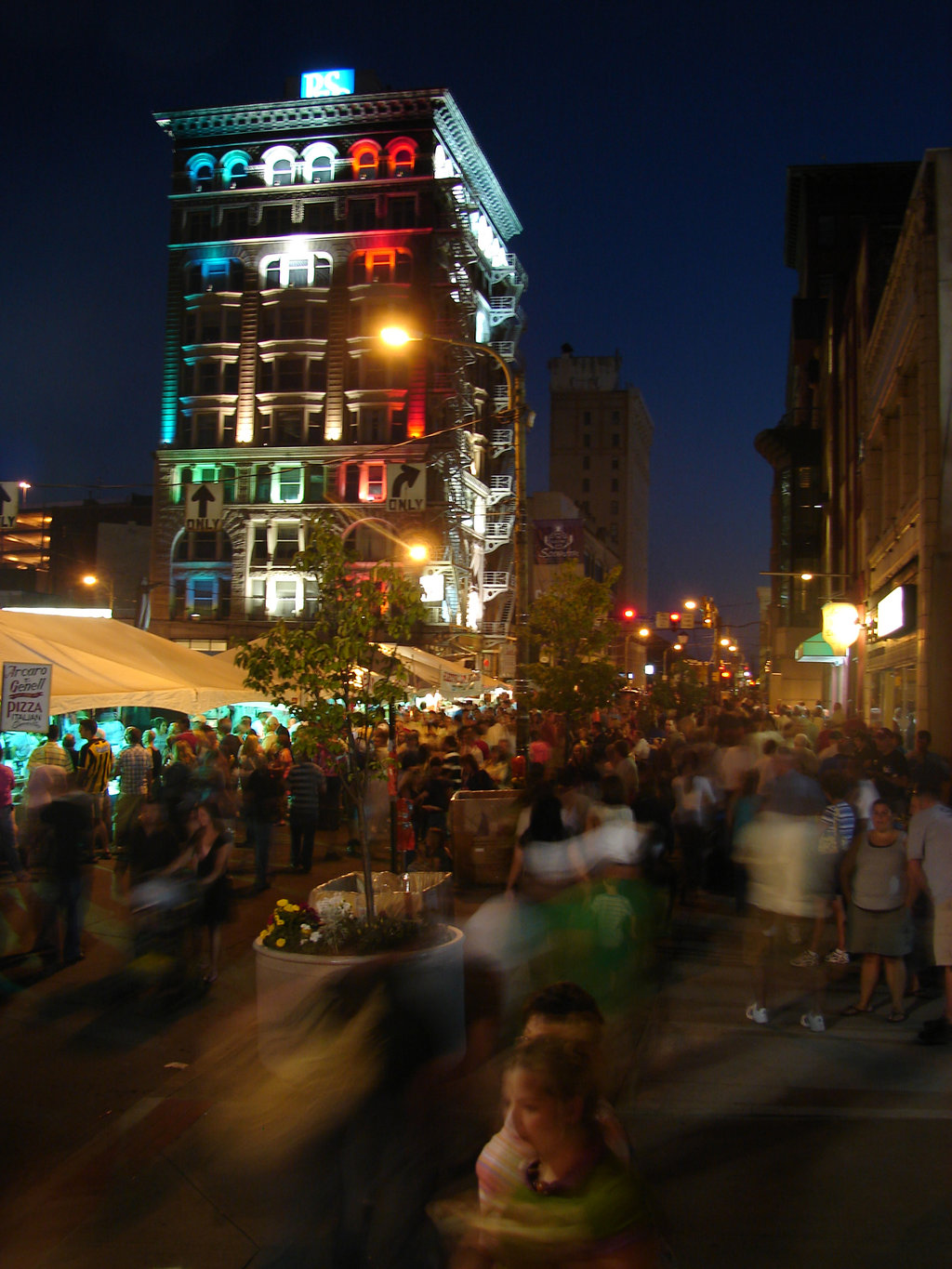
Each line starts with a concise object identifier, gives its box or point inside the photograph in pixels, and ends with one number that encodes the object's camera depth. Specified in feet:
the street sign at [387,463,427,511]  153.58
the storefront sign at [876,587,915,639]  65.26
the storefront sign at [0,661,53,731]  38.45
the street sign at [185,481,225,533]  159.53
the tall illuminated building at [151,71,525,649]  157.69
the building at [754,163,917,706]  156.35
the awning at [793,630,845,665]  103.91
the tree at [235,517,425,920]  25.75
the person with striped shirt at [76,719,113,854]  49.60
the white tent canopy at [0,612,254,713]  45.47
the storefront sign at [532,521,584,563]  201.98
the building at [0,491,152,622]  192.13
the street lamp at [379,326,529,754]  48.34
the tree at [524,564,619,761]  69.26
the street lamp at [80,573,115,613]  187.66
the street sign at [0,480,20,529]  71.77
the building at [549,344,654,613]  384.47
